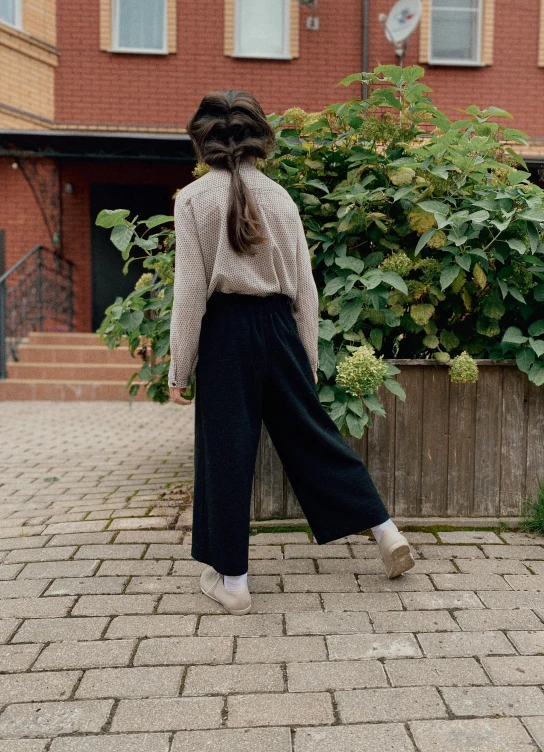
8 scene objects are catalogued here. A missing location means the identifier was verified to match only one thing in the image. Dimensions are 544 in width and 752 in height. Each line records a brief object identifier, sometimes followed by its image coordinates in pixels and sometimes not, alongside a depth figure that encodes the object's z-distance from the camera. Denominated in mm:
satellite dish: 10492
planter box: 3467
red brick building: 11328
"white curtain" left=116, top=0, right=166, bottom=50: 11453
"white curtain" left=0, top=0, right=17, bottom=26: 10781
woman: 2506
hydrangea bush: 3285
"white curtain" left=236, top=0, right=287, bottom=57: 11508
